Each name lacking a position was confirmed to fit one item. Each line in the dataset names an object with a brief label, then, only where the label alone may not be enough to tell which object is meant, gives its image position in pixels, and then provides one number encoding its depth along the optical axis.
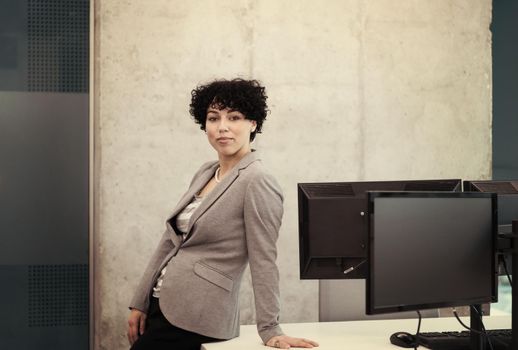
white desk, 2.25
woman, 2.24
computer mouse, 2.23
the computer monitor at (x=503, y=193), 2.39
